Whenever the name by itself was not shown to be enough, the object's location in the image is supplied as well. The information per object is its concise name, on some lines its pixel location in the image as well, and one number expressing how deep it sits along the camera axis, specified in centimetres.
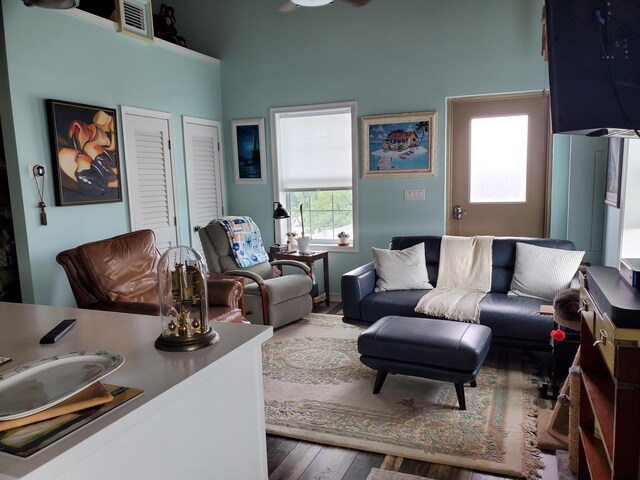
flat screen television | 115
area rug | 239
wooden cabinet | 119
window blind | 532
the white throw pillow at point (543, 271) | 362
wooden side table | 506
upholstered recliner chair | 418
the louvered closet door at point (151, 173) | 445
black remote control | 148
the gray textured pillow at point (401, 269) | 406
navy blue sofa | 328
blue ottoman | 271
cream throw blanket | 368
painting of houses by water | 490
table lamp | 508
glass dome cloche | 134
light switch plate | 501
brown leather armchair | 308
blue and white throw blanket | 465
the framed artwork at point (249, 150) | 560
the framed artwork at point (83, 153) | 375
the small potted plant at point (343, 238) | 539
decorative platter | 99
